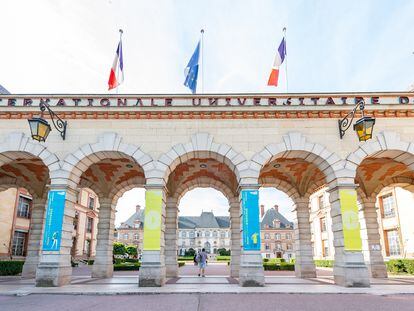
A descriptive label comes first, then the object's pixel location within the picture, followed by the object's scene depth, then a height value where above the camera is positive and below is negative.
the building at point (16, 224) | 24.78 +1.32
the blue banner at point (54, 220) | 12.01 +0.77
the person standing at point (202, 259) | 16.64 -1.03
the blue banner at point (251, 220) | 11.95 +0.75
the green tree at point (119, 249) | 44.63 -1.32
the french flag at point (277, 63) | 14.83 +8.37
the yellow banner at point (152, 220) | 12.05 +0.76
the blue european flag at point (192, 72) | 15.09 +8.09
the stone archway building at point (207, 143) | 12.08 +3.96
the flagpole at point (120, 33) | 15.35 +10.04
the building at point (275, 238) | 74.25 +0.33
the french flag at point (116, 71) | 14.93 +8.09
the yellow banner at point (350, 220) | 11.76 +0.73
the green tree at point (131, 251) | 48.65 -1.75
